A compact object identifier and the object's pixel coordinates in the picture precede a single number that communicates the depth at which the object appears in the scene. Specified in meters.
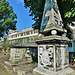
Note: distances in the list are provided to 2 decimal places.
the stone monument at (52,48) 3.14
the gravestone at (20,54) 6.81
